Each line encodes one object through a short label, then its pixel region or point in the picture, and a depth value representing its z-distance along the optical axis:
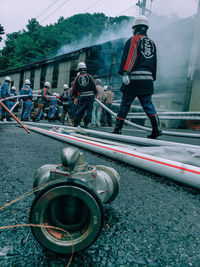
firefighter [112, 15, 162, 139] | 3.77
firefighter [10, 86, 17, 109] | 11.01
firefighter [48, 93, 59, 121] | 11.37
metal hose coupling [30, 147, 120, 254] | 0.52
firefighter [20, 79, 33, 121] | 9.29
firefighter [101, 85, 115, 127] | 9.34
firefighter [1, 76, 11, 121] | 9.03
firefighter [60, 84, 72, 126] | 10.55
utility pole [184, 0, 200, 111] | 10.48
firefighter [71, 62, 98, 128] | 6.37
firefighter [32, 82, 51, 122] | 10.27
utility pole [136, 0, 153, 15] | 12.56
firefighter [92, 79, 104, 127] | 9.37
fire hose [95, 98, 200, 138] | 4.32
